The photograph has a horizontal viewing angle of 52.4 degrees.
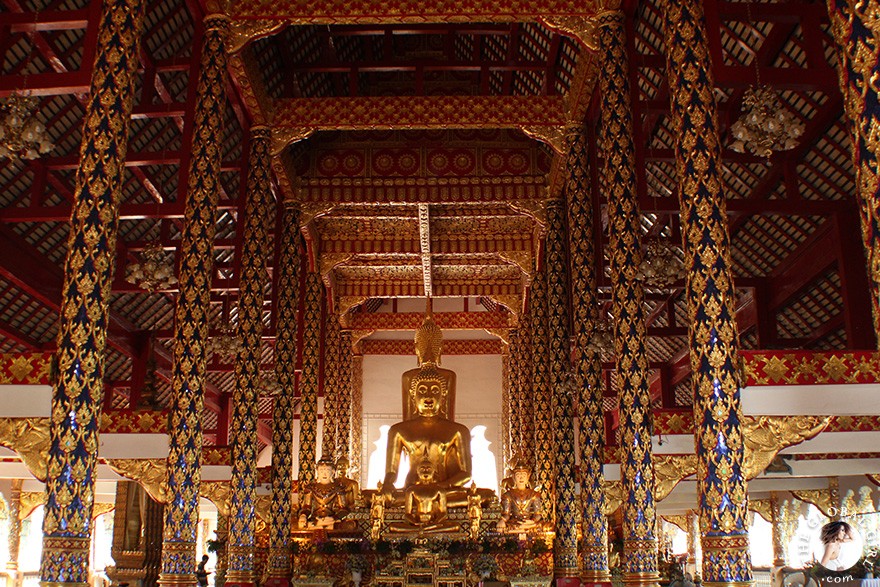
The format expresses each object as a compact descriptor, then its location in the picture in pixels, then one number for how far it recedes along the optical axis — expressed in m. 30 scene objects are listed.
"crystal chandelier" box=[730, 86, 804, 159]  7.81
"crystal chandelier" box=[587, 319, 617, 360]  11.55
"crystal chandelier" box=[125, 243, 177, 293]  10.81
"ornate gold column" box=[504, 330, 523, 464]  20.41
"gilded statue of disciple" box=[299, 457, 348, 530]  13.12
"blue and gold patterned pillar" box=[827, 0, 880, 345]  4.82
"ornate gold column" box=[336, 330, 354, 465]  20.47
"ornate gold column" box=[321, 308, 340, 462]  20.00
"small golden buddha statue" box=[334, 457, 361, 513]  13.43
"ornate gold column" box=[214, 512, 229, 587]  13.49
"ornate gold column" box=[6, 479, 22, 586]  21.41
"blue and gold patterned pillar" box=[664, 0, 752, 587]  6.50
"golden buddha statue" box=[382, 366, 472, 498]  15.96
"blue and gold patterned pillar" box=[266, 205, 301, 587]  12.43
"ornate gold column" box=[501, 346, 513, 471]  25.55
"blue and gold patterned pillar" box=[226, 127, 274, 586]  10.92
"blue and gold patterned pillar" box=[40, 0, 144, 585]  6.39
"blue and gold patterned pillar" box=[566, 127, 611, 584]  11.16
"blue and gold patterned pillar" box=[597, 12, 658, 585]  8.93
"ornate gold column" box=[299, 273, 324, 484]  15.11
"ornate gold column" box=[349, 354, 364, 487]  24.02
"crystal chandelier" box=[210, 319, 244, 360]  12.23
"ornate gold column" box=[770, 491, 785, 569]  20.45
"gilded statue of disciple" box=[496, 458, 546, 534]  12.70
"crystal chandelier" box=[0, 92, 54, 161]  7.29
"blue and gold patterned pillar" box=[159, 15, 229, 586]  8.85
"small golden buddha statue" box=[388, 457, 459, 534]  13.04
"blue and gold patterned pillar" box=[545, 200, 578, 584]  12.70
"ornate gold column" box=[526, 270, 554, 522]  15.57
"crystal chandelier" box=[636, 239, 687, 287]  10.97
